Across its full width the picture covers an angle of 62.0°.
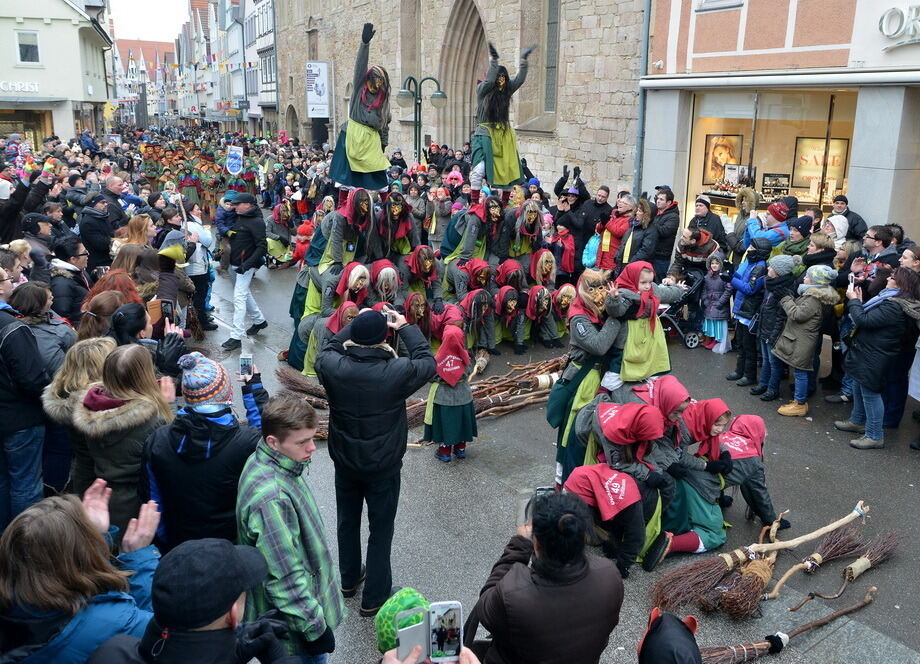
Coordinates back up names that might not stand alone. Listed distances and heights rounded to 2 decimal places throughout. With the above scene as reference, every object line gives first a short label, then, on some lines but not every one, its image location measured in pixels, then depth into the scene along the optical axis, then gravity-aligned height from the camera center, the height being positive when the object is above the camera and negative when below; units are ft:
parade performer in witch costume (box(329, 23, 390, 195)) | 30.45 +0.03
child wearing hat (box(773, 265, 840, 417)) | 23.52 -5.57
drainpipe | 45.60 +1.81
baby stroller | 30.52 -6.95
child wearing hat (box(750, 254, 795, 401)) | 24.64 -5.59
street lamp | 52.26 +2.69
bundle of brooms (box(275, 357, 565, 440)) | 24.70 -8.41
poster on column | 105.09 +6.29
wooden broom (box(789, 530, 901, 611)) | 15.60 -8.41
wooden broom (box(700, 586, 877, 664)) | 12.93 -8.47
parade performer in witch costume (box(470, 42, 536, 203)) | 34.88 +0.33
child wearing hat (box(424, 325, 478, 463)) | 20.90 -7.00
